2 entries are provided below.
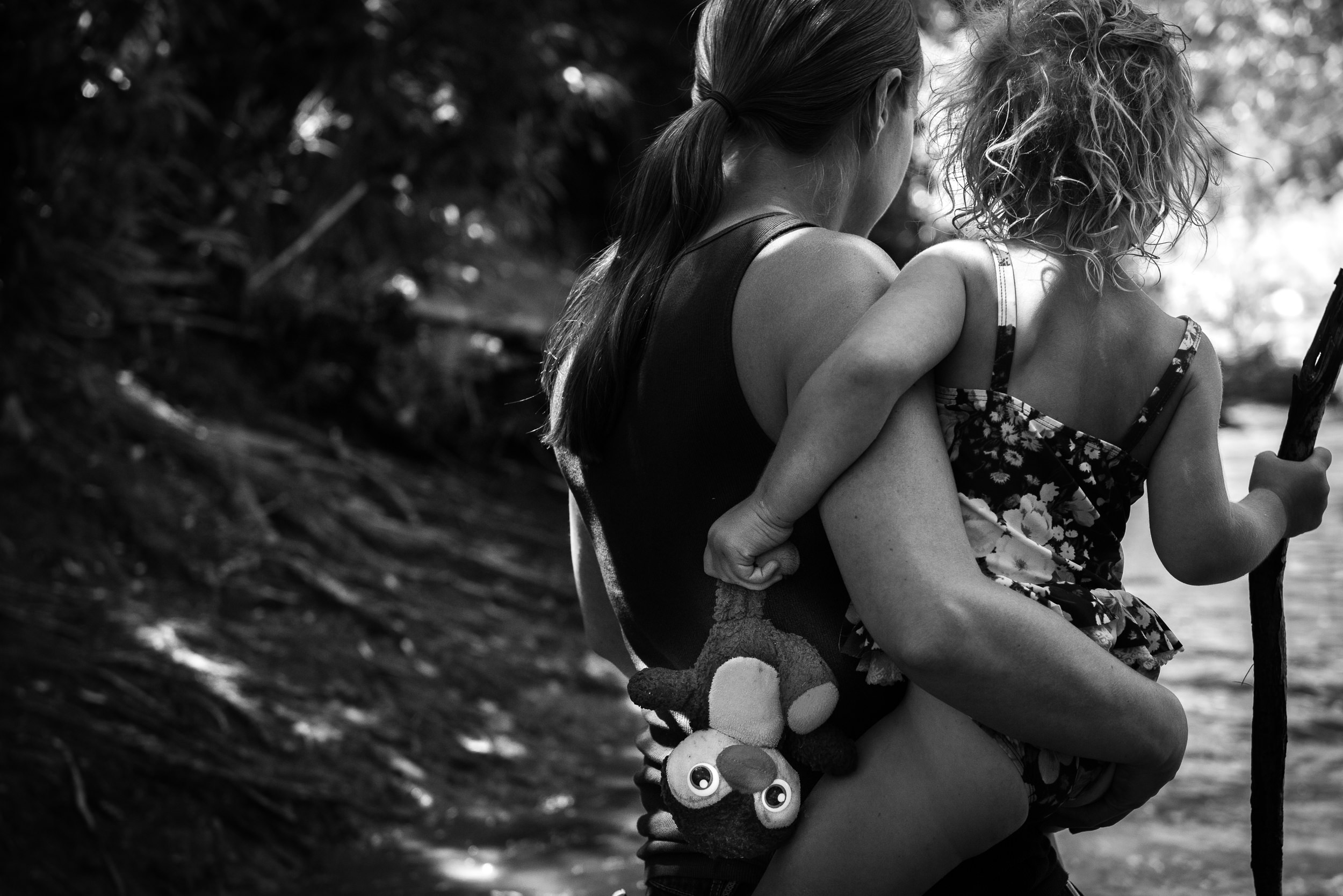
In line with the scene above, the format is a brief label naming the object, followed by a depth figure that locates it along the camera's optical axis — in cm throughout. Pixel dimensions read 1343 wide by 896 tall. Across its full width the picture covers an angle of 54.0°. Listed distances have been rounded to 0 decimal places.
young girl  137
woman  130
